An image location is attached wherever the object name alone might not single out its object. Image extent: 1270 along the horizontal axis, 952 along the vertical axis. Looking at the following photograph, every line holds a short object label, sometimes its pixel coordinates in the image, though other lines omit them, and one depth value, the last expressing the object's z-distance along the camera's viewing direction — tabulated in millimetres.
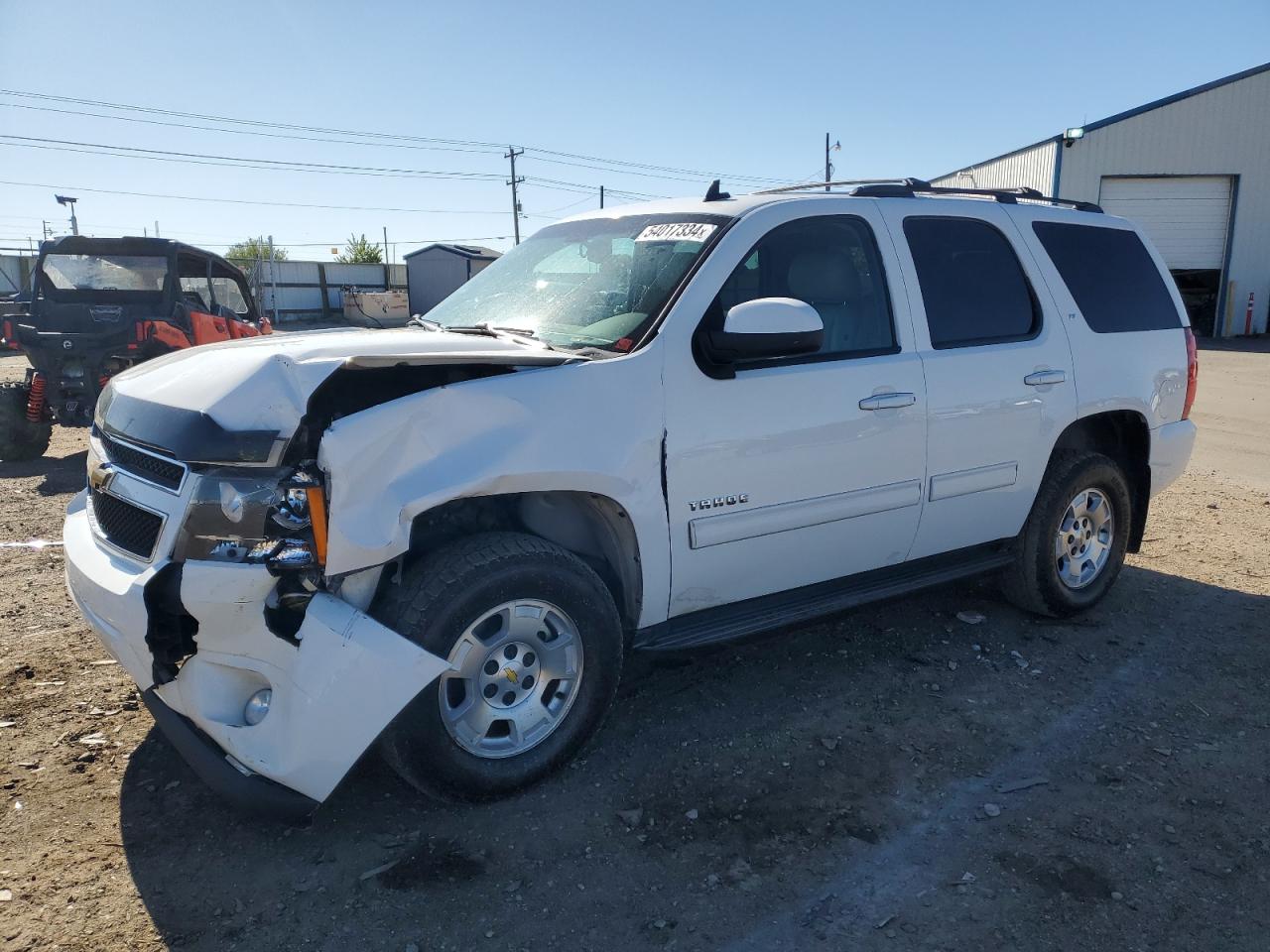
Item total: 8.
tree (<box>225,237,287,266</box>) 32797
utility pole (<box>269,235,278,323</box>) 32781
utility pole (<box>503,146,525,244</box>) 55038
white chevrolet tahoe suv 2697
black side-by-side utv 8820
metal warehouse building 25688
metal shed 34156
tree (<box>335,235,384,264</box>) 67875
